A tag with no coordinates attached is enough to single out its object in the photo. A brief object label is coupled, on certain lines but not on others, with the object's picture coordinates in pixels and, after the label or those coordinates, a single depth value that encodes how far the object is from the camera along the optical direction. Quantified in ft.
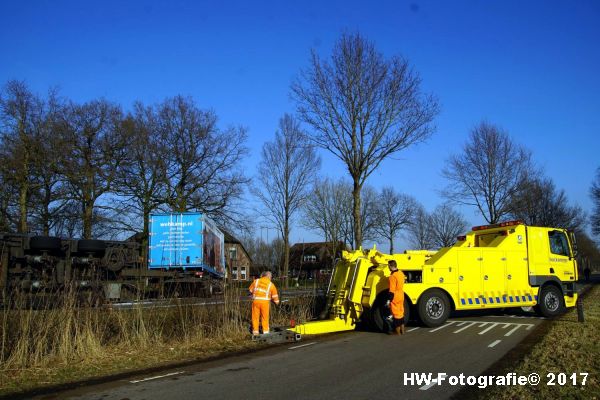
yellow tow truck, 39.91
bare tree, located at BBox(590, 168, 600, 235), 159.84
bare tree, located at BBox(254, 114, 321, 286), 117.39
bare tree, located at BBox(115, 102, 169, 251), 105.09
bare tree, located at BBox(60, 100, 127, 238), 97.71
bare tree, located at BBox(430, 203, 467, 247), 223.51
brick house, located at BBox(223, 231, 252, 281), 202.34
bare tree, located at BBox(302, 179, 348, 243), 160.35
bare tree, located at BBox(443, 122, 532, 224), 103.71
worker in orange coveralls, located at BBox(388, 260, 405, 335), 37.29
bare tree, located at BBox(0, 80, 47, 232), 90.12
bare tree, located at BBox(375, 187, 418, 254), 196.44
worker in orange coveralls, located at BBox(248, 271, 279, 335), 35.60
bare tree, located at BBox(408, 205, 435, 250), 224.12
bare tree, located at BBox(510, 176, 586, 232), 109.29
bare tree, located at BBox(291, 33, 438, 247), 58.39
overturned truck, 51.55
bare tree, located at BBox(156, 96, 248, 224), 109.81
